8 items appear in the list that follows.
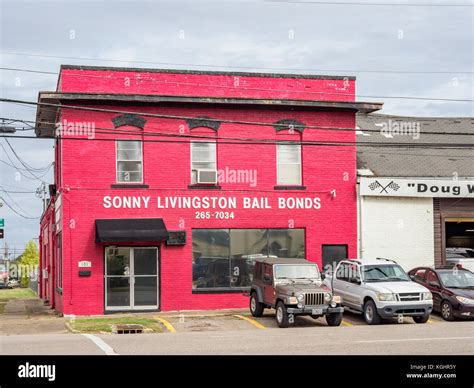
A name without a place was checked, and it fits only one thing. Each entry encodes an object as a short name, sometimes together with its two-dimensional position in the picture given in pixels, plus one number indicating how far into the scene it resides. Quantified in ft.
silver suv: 75.31
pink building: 90.33
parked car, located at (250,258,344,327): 71.97
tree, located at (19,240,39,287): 371.62
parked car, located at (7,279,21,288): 381.11
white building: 99.86
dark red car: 79.66
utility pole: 148.92
